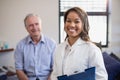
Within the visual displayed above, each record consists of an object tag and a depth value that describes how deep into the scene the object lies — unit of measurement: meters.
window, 3.61
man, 1.96
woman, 1.16
